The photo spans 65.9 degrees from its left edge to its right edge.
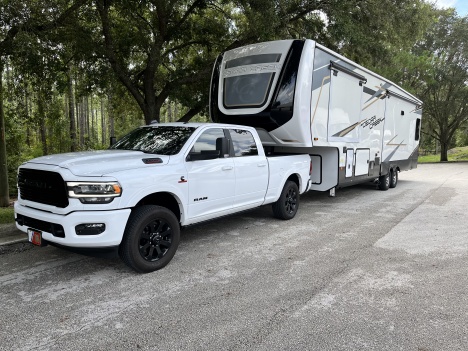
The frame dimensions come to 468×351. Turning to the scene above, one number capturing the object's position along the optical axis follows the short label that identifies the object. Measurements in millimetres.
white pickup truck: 4039
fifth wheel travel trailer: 7555
